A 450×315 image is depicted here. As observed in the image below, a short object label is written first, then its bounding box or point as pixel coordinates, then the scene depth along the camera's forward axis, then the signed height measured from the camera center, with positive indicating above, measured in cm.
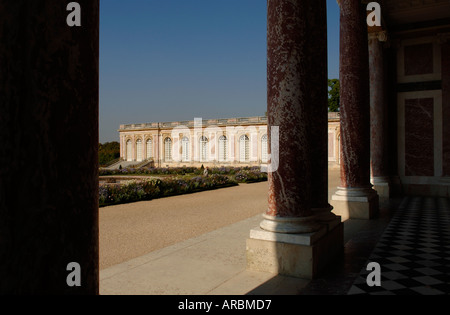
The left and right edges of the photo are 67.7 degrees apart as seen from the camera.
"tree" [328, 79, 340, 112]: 4143 +824
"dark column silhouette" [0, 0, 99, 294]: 121 +6
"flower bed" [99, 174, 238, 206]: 1138 -102
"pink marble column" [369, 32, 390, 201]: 1130 +149
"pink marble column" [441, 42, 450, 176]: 1151 +180
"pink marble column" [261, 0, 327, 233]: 397 +58
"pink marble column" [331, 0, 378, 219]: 737 +117
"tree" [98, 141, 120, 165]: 5188 +186
